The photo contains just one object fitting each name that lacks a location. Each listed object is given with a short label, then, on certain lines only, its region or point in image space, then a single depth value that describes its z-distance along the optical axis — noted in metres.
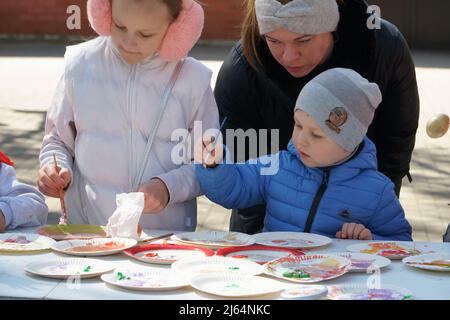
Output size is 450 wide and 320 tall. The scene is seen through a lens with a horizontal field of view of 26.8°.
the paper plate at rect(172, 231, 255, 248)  2.86
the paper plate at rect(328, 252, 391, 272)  2.57
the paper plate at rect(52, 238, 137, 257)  2.72
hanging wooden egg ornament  2.91
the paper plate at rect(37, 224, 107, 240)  2.95
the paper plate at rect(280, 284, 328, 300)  2.31
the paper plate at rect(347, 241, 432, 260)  2.74
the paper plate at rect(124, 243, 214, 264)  2.66
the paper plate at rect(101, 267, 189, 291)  2.38
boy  3.01
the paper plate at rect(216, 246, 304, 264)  2.72
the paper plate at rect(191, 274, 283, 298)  2.33
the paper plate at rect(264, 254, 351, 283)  2.47
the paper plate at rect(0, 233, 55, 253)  2.75
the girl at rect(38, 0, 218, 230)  3.10
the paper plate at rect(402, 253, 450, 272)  2.56
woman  3.27
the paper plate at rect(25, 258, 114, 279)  2.49
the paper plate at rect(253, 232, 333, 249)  2.84
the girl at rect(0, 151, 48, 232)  3.08
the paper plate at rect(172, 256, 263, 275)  2.52
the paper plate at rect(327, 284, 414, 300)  2.30
